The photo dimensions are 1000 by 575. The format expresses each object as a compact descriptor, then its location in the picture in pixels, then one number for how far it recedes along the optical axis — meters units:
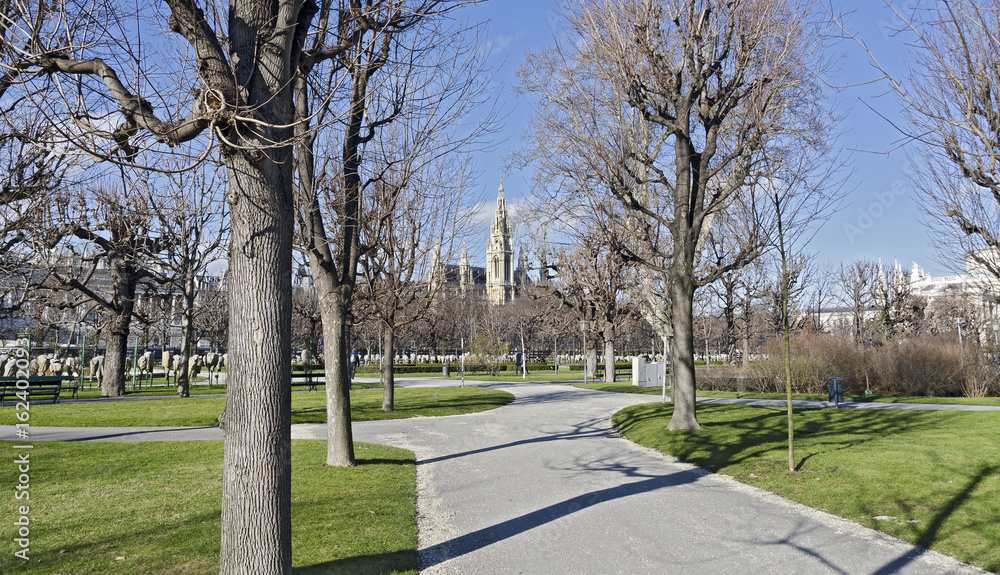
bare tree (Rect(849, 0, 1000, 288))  8.35
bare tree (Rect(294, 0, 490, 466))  9.24
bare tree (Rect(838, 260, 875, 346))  46.25
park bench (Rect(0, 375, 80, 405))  18.75
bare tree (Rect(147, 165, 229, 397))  22.27
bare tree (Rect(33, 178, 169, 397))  20.47
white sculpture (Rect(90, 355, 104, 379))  33.07
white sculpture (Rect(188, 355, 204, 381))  36.41
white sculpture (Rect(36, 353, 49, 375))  29.25
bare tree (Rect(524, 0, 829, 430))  12.20
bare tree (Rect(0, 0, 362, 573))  4.07
